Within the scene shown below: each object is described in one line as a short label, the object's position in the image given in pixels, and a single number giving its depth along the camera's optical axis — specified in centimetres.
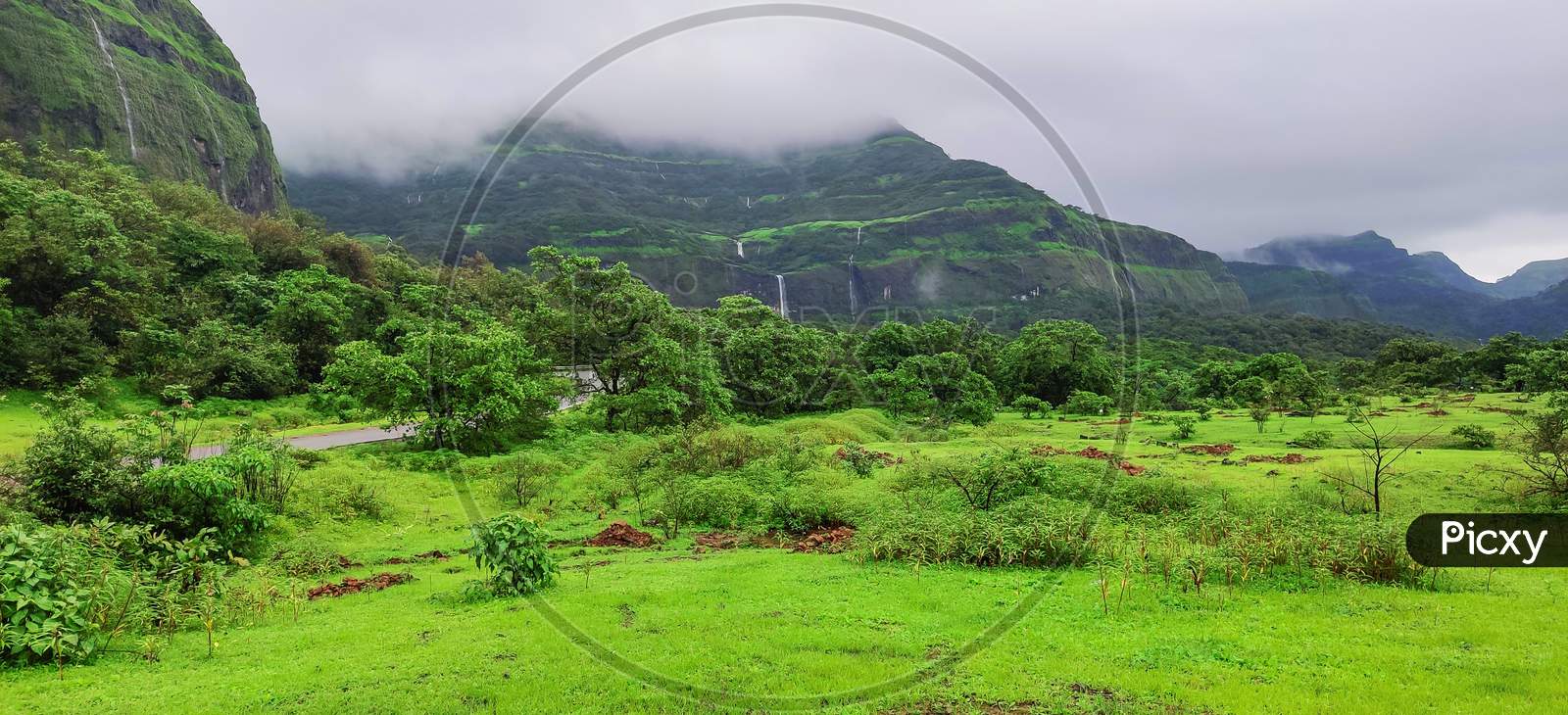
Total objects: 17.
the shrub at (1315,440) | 2566
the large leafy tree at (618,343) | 3253
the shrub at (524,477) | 2062
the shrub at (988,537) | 1347
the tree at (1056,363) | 5469
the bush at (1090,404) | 4575
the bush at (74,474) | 1329
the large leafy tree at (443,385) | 2595
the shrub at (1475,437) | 2330
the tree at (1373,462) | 1720
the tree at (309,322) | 4262
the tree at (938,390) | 4188
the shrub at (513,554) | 1155
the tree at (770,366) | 4488
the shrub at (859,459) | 2241
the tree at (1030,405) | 4493
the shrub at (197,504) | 1381
